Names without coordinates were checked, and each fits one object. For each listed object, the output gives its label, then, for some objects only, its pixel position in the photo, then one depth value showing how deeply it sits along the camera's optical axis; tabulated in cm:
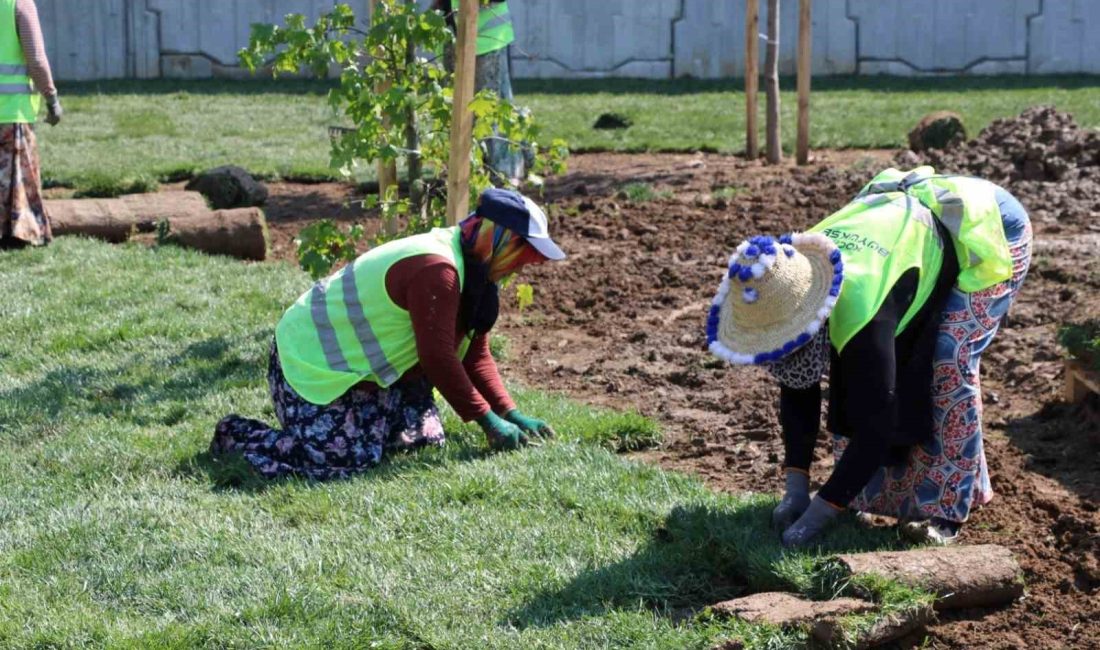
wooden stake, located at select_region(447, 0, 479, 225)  675
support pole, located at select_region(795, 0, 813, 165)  1211
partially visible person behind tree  984
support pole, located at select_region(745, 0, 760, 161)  1245
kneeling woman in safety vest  543
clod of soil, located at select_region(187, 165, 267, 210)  1095
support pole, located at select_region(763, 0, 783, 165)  1218
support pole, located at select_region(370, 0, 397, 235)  764
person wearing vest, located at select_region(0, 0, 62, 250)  953
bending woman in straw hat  432
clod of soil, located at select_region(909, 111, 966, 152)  1221
